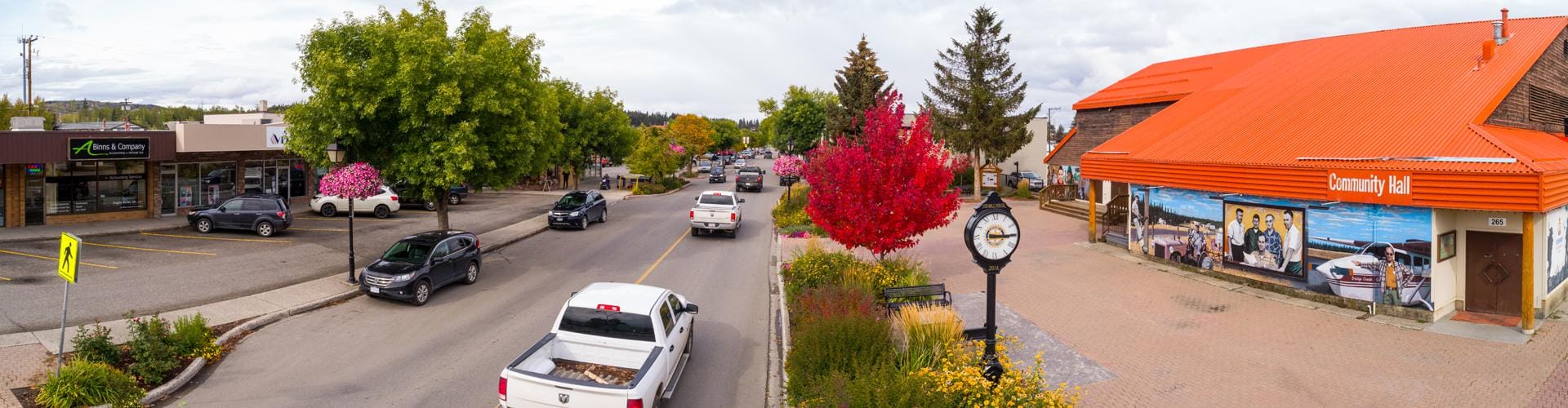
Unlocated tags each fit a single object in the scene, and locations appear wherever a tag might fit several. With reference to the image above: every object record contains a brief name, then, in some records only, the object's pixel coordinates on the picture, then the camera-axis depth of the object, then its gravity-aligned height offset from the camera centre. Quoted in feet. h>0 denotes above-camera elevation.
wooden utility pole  165.17 +26.08
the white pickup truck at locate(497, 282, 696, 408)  26.30 -6.58
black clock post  30.07 -1.78
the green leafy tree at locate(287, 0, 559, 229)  57.72 +6.82
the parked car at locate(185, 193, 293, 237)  79.97 -2.90
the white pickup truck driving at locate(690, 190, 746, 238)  86.69 -3.15
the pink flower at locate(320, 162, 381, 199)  55.72 +0.44
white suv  100.01 -2.15
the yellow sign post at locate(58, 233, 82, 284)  31.65 -2.78
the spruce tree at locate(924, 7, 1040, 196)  142.61 +16.74
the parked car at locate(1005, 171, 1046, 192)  158.51 +2.06
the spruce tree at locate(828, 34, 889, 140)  138.82 +18.13
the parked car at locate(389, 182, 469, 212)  111.55 -1.20
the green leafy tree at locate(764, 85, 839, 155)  230.48 +20.63
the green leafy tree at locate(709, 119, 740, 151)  413.80 +29.66
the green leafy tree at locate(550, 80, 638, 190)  144.77 +12.02
